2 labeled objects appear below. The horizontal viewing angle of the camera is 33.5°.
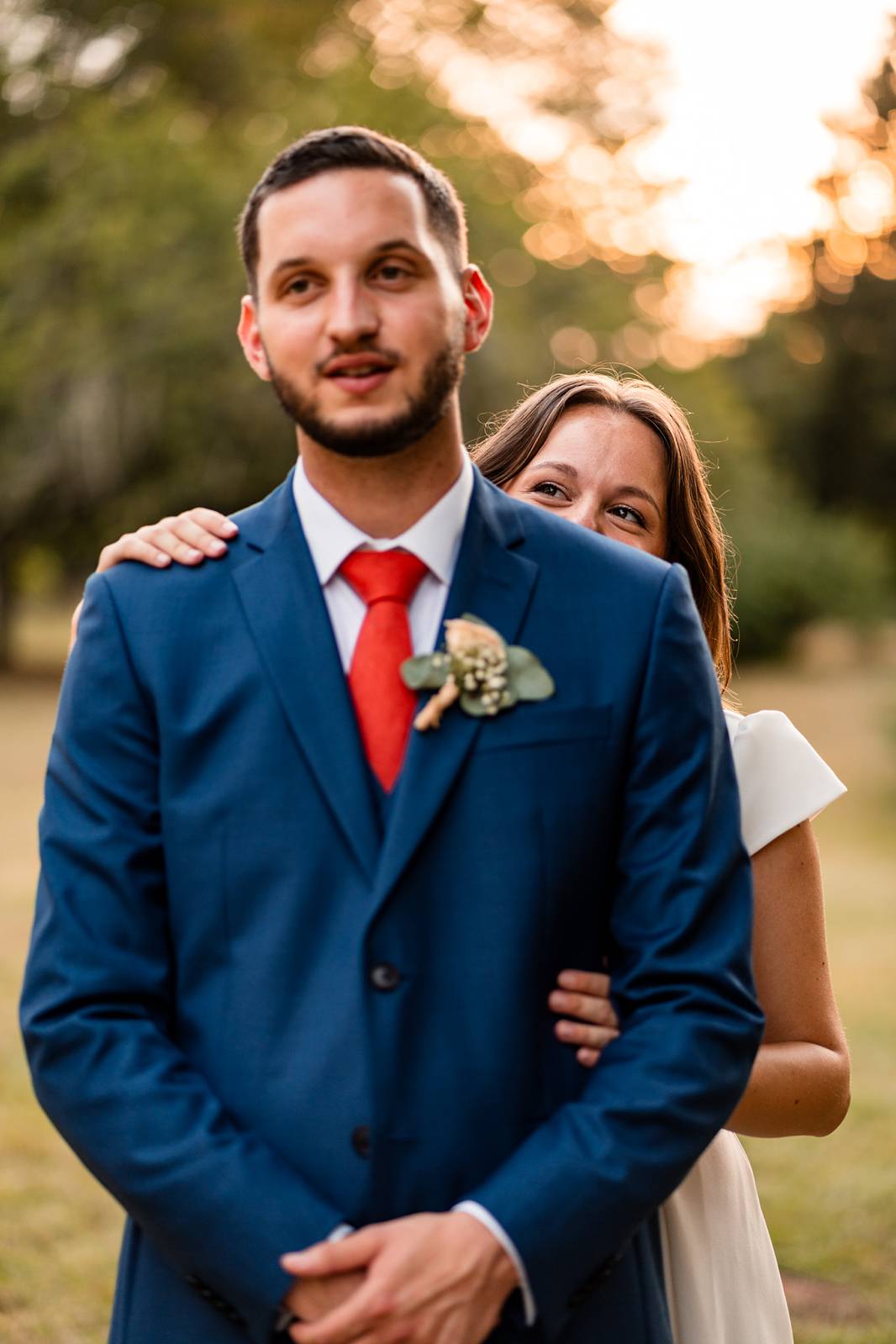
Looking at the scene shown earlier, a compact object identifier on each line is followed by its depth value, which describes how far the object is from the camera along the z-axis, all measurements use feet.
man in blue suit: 5.77
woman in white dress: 7.82
